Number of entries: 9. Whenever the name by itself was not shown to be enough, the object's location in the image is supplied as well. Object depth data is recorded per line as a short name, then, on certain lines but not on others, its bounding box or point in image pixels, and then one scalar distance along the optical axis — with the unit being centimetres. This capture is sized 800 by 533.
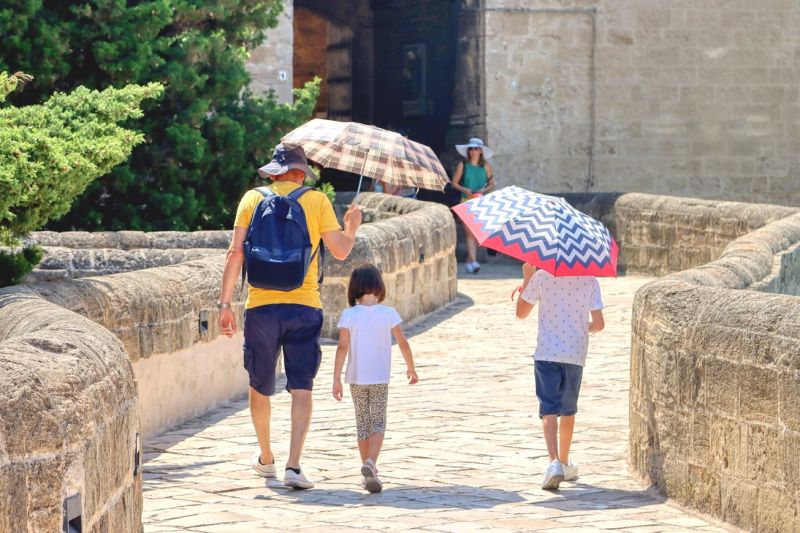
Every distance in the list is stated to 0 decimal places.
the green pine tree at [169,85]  2719
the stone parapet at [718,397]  1120
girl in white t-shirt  1373
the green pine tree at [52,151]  1334
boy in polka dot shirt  1387
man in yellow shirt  1341
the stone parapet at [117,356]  794
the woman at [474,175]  3531
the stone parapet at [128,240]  2197
